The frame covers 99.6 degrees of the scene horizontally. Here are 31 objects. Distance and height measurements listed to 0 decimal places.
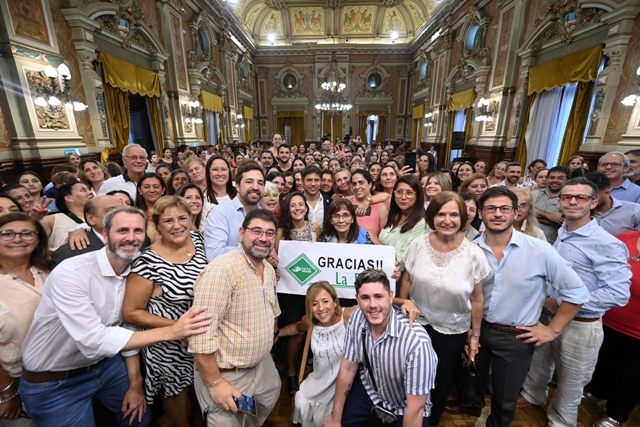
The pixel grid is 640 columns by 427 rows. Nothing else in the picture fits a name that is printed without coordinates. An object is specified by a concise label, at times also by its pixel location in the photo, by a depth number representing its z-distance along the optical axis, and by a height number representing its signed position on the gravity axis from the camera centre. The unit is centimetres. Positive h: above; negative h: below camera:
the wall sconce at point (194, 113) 1038 +121
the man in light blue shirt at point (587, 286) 184 -95
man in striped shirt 159 -129
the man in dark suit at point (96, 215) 206 -54
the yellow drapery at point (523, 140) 854 +17
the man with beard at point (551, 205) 329 -73
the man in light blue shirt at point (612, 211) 256 -62
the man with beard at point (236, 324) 159 -110
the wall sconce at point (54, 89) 512 +106
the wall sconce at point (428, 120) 1578 +147
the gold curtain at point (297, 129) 2069 +118
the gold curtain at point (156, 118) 888 +85
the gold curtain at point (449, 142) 1376 +16
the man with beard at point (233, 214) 227 -59
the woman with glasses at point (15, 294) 158 -87
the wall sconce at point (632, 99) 519 +89
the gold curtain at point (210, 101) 1137 +189
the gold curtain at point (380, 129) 2051 +119
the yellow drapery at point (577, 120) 666 +62
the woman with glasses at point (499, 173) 481 -49
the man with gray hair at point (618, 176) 313 -36
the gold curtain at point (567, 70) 623 +189
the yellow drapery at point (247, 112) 1742 +213
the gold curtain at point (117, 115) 699 +77
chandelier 1318 +285
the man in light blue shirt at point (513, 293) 177 -96
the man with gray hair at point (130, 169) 349 -31
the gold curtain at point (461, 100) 1130 +198
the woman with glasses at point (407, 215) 243 -63
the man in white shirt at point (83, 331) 149 -103
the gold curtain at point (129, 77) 677 +184
